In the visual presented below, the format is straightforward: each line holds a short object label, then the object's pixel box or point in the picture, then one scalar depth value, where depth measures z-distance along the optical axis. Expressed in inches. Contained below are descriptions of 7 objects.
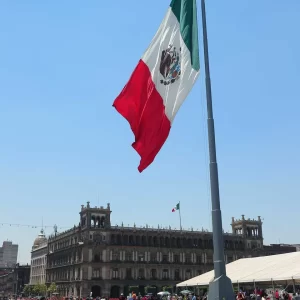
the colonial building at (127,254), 3437.5
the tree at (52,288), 3902.6
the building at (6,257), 7627.0
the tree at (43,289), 4069.9
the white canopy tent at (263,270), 1088.2
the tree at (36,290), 4166.3
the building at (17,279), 5487.2
